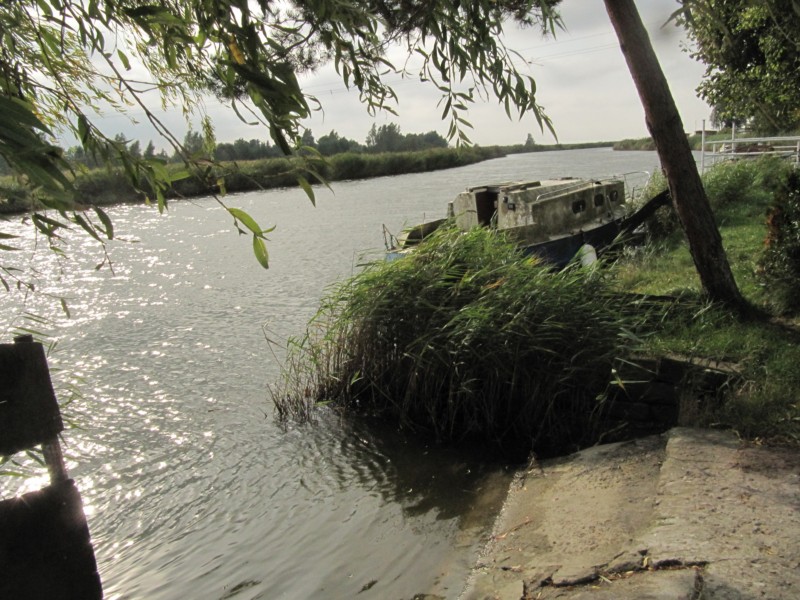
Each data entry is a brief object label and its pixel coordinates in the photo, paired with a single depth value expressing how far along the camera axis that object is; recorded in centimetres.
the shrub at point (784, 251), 582
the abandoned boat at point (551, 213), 1125
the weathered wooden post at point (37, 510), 296
